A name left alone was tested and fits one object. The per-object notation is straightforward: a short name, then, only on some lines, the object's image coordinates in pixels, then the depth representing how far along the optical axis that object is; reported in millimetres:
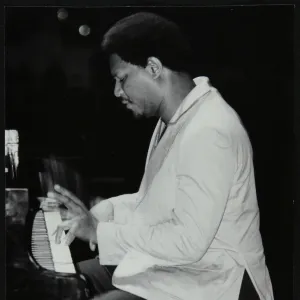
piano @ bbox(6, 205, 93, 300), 3103
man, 3037
